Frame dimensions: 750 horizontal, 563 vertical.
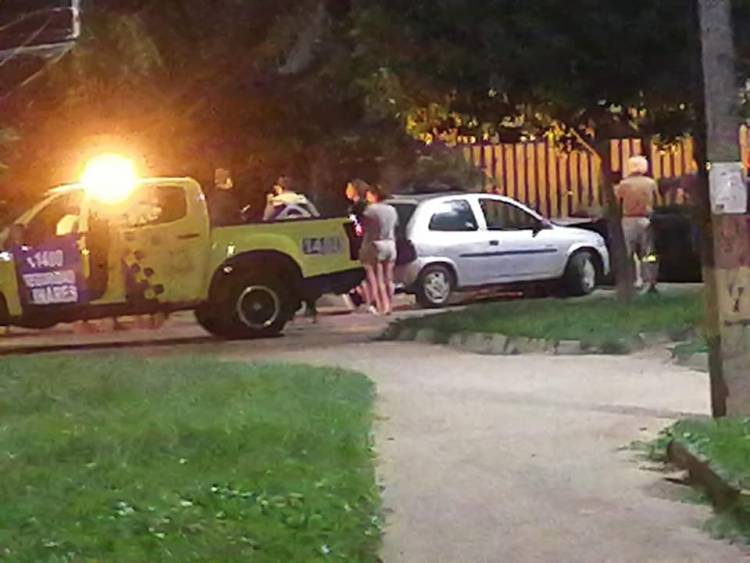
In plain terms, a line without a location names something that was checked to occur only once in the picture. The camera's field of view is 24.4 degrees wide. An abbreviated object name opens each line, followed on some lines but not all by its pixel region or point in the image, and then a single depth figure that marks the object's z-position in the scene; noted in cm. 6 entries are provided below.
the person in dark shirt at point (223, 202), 2352
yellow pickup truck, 2012
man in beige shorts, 2275
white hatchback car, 2534
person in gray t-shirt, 2284
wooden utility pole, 1082
